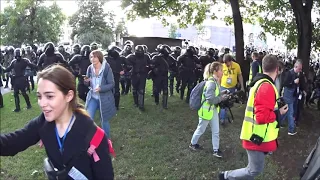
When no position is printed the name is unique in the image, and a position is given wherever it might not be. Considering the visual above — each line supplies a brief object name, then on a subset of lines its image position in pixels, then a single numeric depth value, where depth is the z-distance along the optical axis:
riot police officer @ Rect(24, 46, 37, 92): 11.35
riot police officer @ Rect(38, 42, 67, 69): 8.23
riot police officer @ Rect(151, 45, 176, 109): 8.05
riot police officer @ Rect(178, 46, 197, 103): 8.78
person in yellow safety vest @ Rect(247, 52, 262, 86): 7.48
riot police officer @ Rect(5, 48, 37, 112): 7.95
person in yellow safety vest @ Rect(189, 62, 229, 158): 4.64
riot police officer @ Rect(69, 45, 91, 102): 7.34
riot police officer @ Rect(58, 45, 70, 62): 11.37
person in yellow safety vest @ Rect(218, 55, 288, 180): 3.18
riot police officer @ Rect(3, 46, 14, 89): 12.20
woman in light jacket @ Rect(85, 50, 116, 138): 4.70
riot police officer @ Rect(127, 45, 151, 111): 7.86
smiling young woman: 1.67
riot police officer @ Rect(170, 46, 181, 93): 9.89
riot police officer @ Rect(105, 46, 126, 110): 7.90
